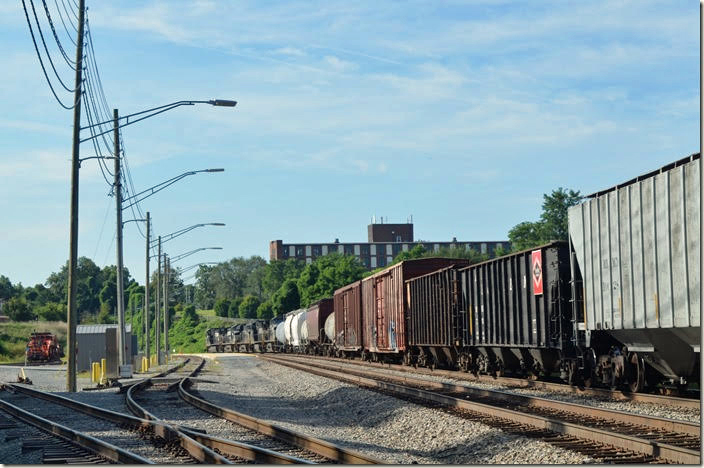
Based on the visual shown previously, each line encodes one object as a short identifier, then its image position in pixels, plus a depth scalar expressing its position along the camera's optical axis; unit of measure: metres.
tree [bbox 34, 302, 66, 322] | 129.00
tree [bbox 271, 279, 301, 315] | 138.88
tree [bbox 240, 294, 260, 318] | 162.88
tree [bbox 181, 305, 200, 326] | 146.88
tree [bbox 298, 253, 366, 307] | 126.00
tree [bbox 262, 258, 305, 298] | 175.15
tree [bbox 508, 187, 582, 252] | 110.53
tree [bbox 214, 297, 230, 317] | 176.50
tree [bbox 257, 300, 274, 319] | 148.00
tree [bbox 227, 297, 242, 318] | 171.15
